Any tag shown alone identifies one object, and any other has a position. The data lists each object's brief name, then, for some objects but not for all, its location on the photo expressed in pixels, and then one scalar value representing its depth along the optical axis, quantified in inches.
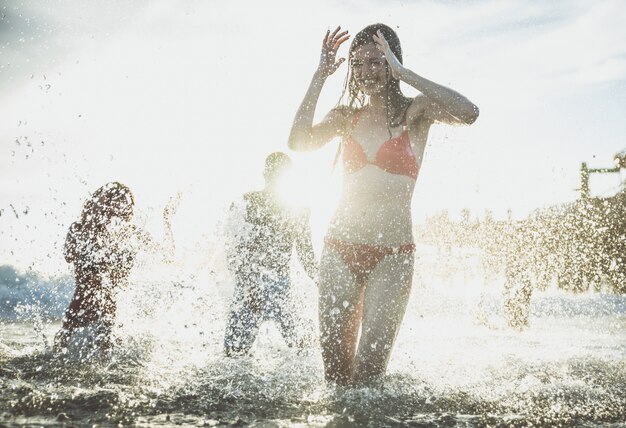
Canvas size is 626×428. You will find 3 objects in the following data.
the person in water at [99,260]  150.9
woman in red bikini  95.7
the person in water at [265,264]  174.7
